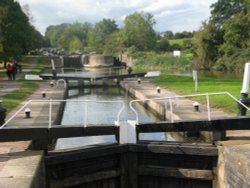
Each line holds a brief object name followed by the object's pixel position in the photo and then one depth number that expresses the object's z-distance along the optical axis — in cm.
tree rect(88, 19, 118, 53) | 7991
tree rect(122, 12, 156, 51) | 6334
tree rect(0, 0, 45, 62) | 2604
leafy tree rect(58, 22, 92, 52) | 10334
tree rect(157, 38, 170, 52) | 6695
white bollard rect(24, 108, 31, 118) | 890
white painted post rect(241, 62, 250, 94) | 670
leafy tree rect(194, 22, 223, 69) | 4346
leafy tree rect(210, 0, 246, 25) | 5113
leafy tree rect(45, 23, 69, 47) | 12109
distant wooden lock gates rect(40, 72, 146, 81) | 2361
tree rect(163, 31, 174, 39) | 8956
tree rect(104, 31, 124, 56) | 6531
